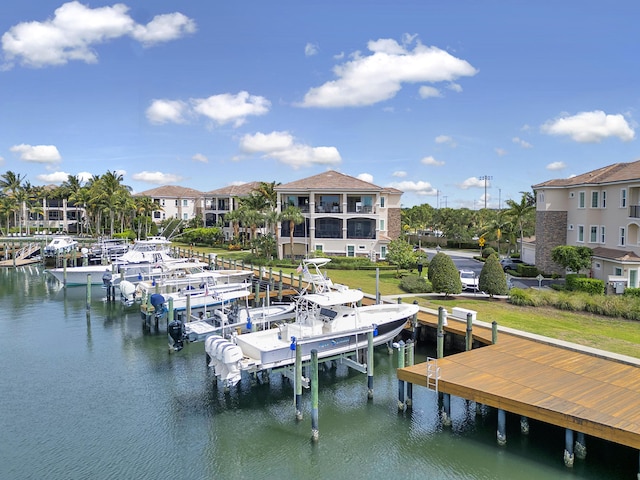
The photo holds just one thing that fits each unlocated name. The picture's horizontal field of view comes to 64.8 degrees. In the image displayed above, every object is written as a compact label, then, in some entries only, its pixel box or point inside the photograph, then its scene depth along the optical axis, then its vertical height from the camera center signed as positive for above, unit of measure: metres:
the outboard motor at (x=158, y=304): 26.86 -4.40
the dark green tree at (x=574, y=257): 33.53 -2.41
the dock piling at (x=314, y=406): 15.58 -5.71
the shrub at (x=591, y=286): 30.00 -3.87
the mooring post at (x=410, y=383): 17.42 -5.57
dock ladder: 15.56 -4.84
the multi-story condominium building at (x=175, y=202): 91.69 +3.59
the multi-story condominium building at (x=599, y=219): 31.55 +0.14
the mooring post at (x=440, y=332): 19.80 -4.52
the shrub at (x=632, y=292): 27.77 -3.95
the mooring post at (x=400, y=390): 17.30 -5.82
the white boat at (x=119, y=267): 40.14 -3.71
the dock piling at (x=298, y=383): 16.80 -5.40
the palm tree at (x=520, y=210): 49.03 +1.08
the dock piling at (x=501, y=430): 14.88 -6.21
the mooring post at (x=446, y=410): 16.25 -6.11
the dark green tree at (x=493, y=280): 28.19 -3.29
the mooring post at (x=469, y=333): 20.48 -4.54
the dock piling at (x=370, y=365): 18.47 -5.26
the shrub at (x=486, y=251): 56.79 -3.45
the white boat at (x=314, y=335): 18.00 -4.54
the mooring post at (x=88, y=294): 32.97 -4.76
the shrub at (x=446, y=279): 28.88 -3.31
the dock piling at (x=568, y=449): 13.44 -6.12
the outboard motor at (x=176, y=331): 22.48 -4.90
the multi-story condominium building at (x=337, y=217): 50.31 +0.43
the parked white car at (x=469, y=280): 33.31 -3.99
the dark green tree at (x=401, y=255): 40.09 -2.74
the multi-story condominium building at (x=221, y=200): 78.75 +3.42
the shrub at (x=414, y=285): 33.16 -4.23
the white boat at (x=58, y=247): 55.41 -2.82
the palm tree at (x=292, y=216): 48.25 +0.51
